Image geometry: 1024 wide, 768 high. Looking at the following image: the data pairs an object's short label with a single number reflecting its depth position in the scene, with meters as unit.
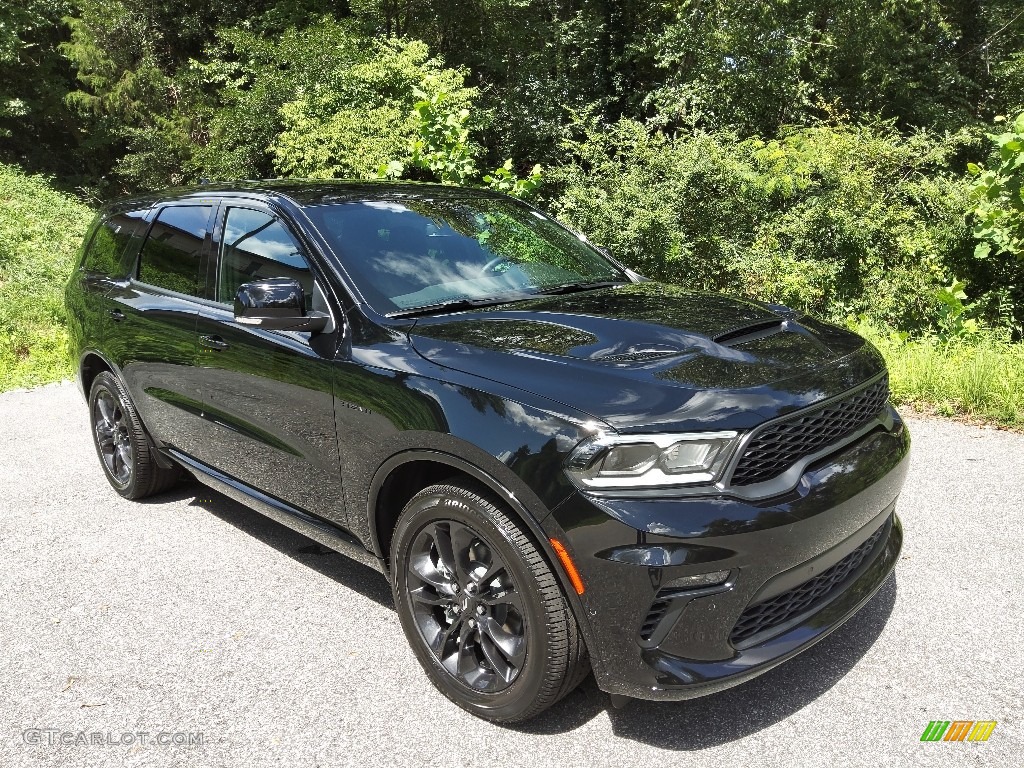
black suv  2.31
